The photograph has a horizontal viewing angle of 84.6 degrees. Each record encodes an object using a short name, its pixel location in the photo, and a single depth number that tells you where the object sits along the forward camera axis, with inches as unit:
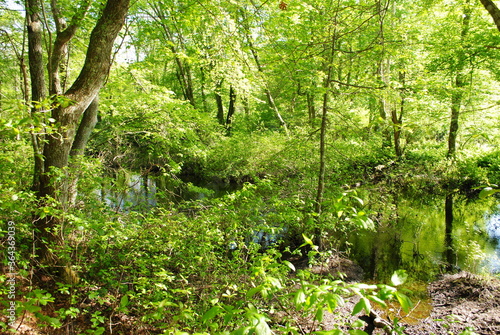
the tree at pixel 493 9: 95.6
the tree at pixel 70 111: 129.1
